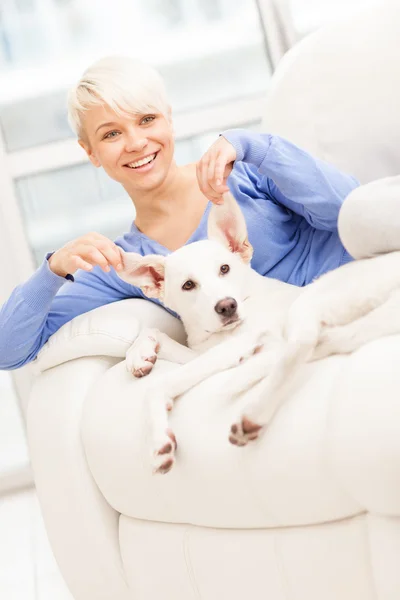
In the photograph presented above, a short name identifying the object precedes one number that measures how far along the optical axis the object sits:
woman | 1.74
